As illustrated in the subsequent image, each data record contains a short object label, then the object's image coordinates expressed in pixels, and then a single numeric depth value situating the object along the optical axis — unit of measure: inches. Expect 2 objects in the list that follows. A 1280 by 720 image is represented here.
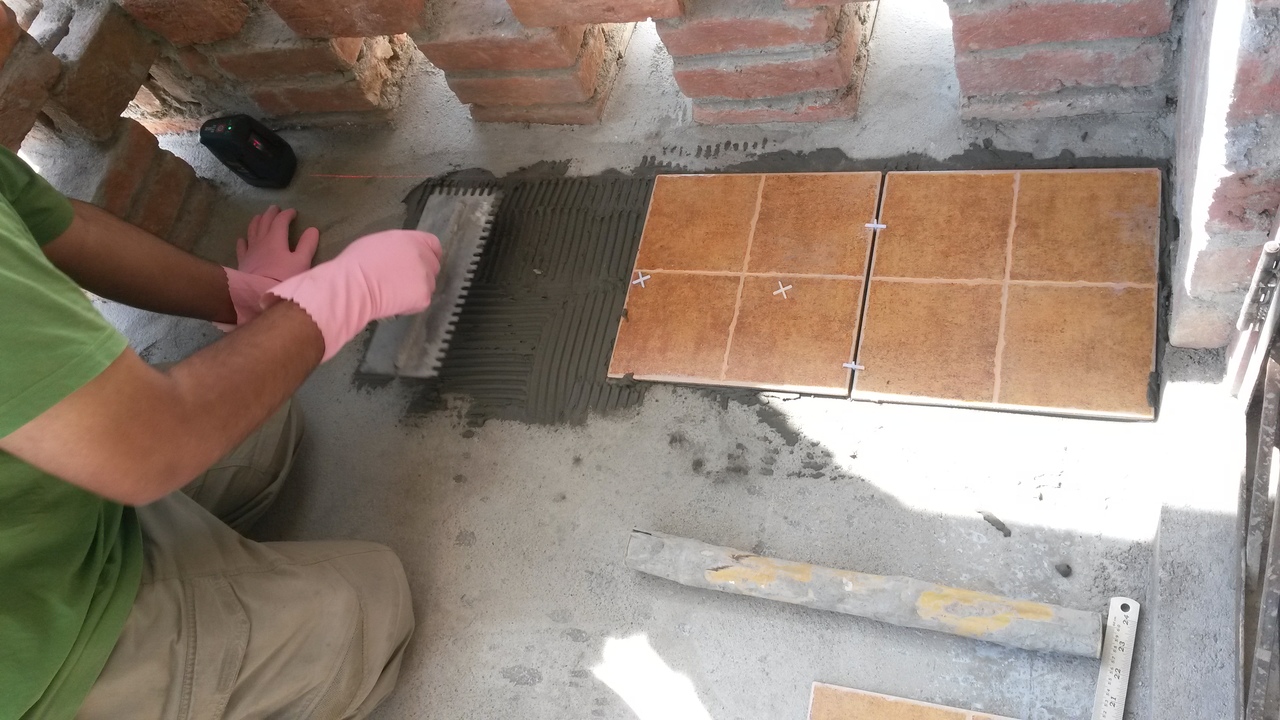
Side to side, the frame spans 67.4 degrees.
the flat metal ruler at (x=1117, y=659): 64.6
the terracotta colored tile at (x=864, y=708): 69.0
